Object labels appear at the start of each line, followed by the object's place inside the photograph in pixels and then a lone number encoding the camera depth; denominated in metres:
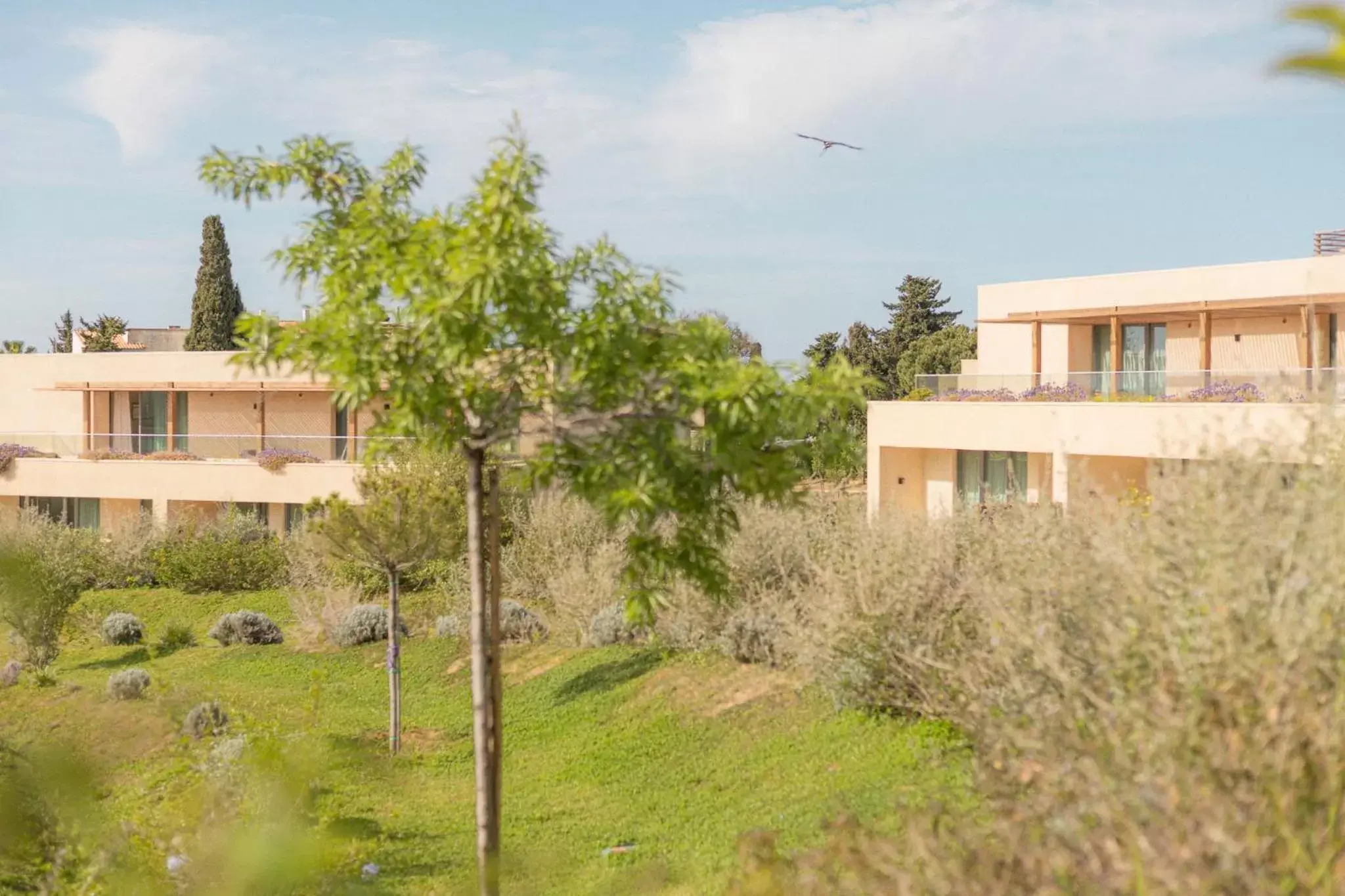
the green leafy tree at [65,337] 56.88
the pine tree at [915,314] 58.12
